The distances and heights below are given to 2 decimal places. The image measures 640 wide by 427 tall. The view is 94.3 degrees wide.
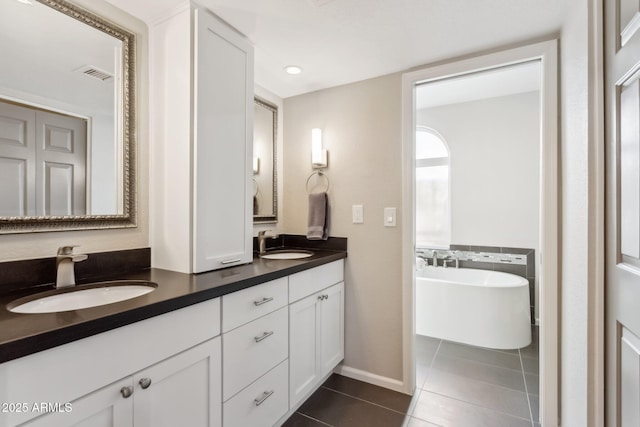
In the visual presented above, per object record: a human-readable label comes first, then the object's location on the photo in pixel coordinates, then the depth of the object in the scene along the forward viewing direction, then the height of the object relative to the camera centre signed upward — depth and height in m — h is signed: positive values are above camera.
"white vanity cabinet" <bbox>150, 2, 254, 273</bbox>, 1.41 +0.36
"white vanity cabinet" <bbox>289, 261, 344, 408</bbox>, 1.67 -0.72
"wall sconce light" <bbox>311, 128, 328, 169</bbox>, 2.25 +0.48
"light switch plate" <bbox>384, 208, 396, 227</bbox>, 2.05 -0.03
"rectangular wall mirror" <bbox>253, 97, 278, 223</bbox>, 2.23 +0.39
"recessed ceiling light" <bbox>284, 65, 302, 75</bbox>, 1.99 +0.98
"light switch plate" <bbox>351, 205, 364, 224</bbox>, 2.16 -0.01
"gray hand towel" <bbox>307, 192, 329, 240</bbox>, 2.25 -0.03
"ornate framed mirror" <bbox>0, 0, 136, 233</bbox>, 1.12 +0.40
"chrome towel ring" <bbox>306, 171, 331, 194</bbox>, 2.30 +0.25
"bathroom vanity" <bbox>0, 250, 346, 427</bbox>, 0.73 -0.47
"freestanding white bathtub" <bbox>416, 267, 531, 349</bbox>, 2.58 -0.90
